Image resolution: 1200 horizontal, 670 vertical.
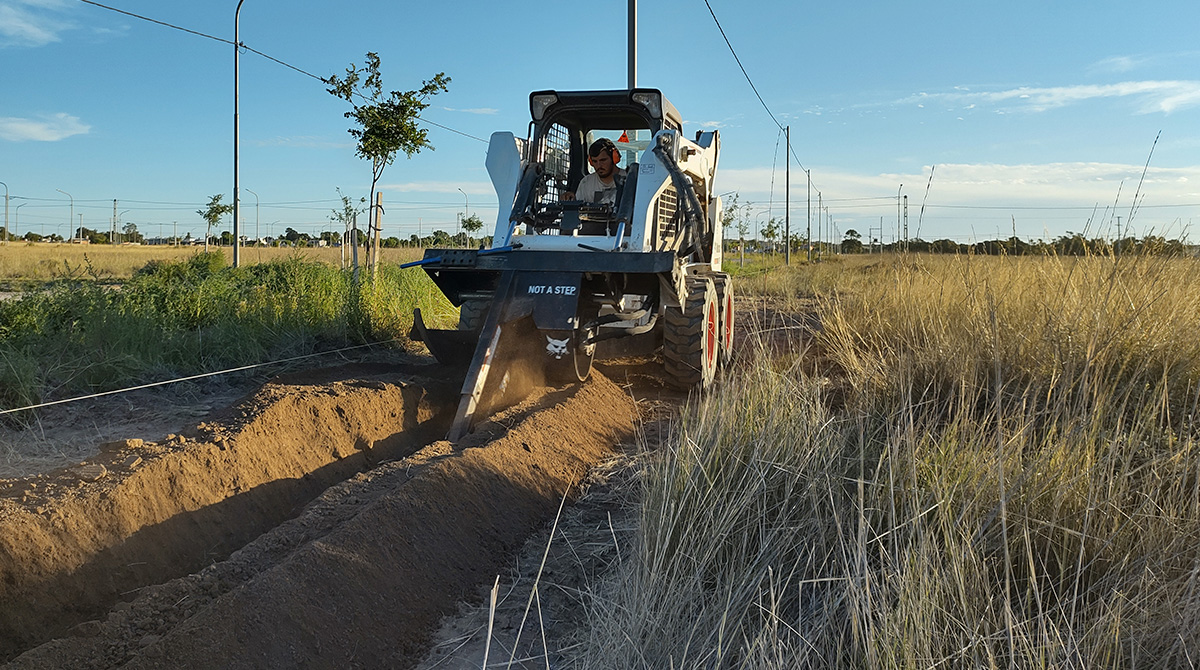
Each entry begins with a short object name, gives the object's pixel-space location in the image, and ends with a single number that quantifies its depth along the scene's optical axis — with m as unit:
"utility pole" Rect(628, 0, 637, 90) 13.23
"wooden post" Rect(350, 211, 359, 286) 11.11
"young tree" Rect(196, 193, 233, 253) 44.28
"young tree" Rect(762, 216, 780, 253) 40.31
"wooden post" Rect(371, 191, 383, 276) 11.10
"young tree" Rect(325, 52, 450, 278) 12.16
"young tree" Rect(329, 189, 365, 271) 16.31
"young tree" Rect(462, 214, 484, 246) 34.84
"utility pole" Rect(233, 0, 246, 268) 15.52
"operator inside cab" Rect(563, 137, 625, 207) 8.12
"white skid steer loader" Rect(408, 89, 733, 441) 6.51
